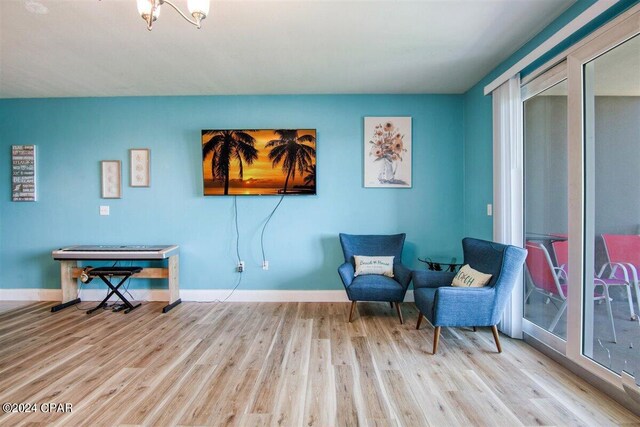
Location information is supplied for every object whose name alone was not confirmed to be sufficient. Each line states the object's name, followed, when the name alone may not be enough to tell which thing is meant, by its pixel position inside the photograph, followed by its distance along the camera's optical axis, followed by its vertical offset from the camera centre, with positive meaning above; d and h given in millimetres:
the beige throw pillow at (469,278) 2436 -611
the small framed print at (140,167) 3688 +579
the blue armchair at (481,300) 2307 -735
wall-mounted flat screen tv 3529 +624
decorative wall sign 3703 +516
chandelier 1427 +1028
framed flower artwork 3602 +733
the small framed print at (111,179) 3699 +428
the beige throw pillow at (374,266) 3250 -638
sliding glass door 1919 +24
